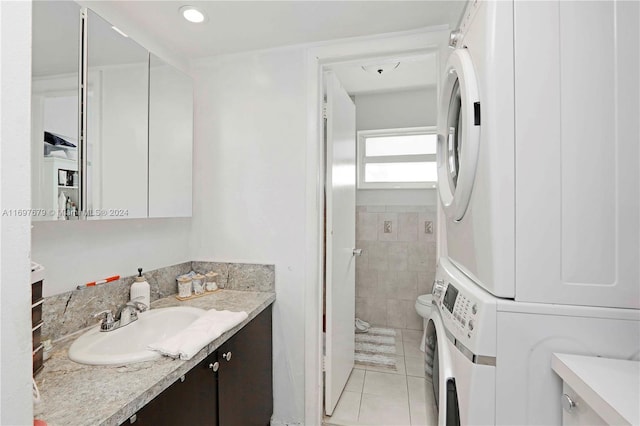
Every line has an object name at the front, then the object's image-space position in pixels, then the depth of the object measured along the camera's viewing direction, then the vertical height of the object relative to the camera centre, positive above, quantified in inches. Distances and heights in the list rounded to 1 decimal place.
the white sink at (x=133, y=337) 41.6 -19.9
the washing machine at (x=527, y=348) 30.3 -13.4
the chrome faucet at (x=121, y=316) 51.6 -17.9
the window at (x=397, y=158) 124.3 +22.3
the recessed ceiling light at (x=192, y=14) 58.9 +38.3
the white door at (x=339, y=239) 76.7 -7.2
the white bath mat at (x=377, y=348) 104.3 -48.9
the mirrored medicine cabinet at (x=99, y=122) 41.9 +14.7
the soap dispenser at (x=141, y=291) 60.9 -15.3
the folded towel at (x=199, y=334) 43.1 -18.6
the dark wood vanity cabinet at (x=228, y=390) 40.1 -27.9
